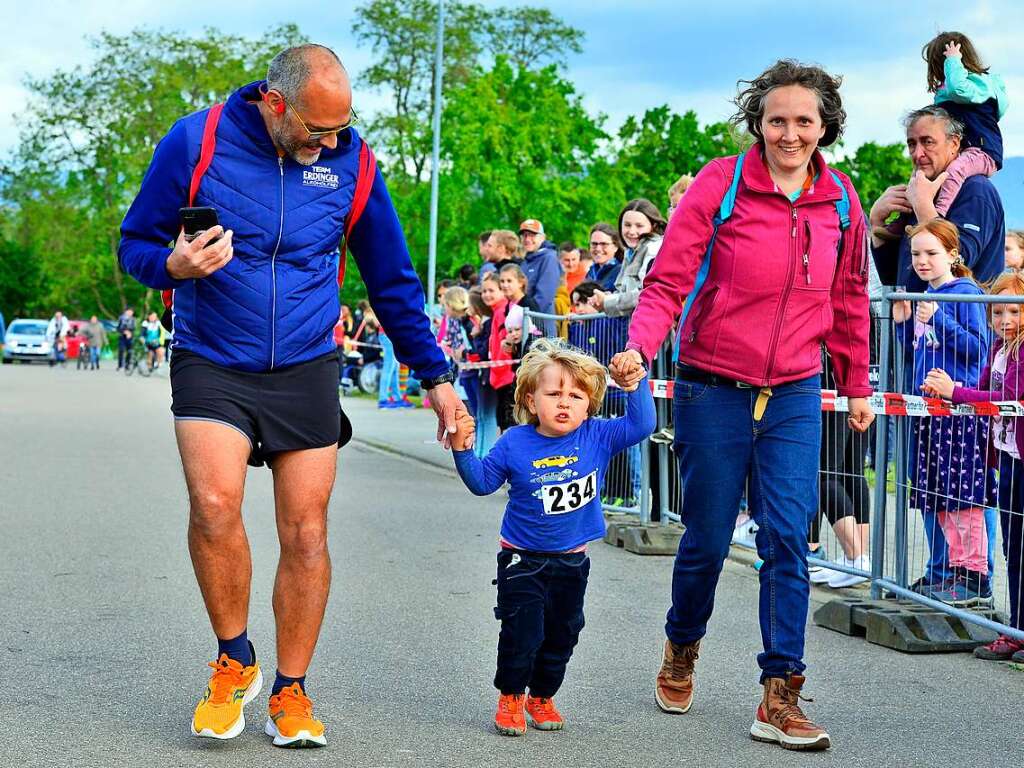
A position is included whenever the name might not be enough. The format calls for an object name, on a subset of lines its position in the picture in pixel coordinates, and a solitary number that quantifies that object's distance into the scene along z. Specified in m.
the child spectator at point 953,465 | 6.93
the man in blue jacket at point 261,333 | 4.79
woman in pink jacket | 5.20
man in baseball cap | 13.88
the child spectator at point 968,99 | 7.84
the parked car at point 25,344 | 59.78
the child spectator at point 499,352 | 13.20
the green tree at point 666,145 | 59.81
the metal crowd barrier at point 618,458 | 10.30
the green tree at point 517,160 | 38.22
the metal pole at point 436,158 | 31.94
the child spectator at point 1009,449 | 6.57
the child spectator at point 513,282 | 13.24
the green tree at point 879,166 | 64.81
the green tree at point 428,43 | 53.22
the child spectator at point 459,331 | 14.51
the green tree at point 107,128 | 64.50
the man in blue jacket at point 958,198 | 7.75
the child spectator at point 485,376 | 13.55
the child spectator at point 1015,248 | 9.14
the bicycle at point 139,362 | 47.56
